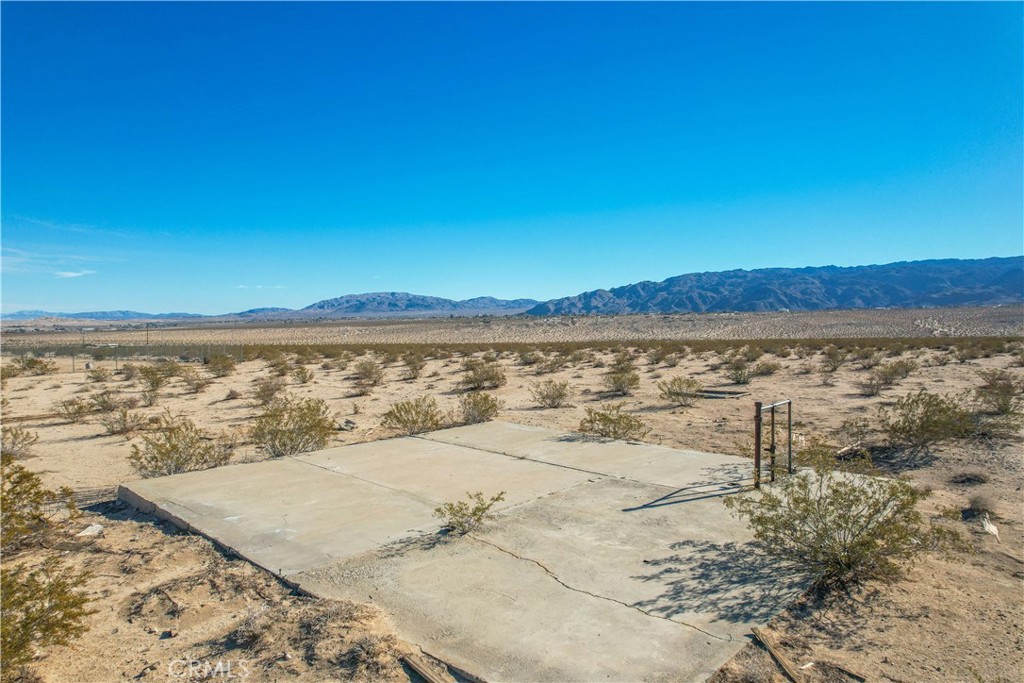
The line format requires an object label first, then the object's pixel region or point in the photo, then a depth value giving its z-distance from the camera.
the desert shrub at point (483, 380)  21.64
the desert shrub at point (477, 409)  13.17
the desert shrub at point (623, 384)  19.19
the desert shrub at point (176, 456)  9.13
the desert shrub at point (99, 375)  24.35
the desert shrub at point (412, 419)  12.13
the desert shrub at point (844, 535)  5.12
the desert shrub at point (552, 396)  16.56
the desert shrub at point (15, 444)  10.96
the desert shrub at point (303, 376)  23.38
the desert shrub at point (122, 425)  13.48
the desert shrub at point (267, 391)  17.83
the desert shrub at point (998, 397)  12.38
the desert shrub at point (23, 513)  5.85
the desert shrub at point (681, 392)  16.48
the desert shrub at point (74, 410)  15.46
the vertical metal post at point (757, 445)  7.07
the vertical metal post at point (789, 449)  7.72
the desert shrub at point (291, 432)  10.24
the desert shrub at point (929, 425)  10.23
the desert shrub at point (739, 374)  20.97
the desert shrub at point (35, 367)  27.33
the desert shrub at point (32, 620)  3.89
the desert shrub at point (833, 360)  24.19
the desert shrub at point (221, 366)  26.54
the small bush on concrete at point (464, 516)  6.13
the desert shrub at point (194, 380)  21.44
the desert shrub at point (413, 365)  25.24
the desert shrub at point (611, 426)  11.02
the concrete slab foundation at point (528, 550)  4.16
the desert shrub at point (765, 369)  23.42
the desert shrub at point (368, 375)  22.58
